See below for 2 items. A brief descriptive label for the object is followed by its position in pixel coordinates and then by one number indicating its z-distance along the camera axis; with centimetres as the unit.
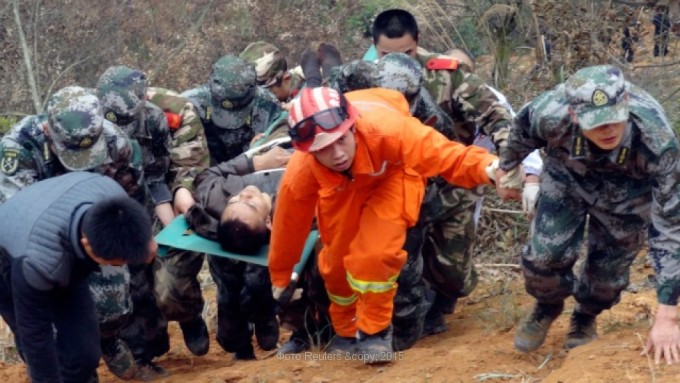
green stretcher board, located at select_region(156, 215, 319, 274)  611
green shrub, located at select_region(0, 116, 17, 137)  1298
